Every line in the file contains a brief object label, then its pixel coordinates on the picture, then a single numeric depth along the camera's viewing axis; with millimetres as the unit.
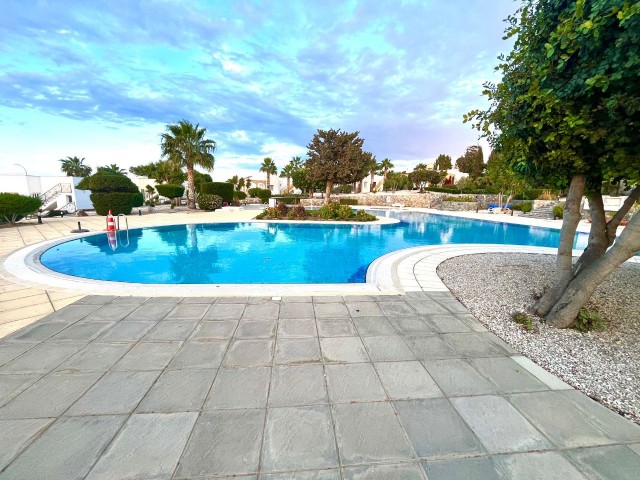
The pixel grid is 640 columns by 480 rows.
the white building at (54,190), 25406
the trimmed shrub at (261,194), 36841
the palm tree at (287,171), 52844
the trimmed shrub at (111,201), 18797
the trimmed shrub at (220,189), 25609
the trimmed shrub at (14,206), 14364
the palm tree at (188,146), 22719
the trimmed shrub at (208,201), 24547
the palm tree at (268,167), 52291
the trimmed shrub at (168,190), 29203
